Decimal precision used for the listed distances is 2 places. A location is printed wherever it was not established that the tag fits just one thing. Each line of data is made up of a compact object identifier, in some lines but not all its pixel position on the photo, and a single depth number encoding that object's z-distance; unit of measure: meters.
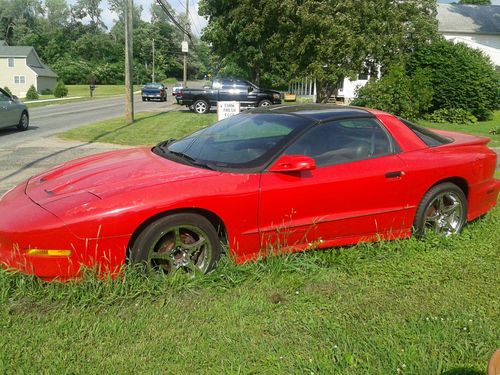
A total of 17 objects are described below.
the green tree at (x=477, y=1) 64.19
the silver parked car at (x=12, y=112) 13.90
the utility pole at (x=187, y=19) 41.53
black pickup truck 23.33
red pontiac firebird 3.28
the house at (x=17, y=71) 65.25
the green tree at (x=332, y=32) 18.64
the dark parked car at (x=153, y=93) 37.59
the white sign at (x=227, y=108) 9.83
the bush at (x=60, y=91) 47.81
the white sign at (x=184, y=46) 38.88
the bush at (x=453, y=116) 19.53
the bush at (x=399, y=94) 16.95
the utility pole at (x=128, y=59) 16.16
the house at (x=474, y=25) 35.72
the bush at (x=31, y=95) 43.53
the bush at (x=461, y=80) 20.09
